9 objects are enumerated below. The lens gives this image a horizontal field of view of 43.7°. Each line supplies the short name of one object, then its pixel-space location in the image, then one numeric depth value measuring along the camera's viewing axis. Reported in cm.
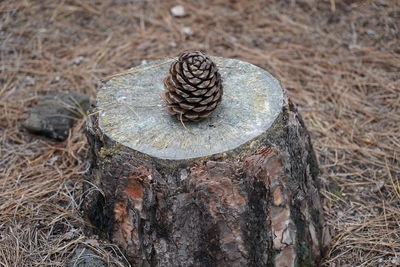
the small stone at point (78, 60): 383
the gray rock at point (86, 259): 218
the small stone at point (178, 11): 435
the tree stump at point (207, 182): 197
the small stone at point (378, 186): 276
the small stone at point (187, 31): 415
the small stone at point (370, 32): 407
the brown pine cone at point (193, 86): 204
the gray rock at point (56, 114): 313
